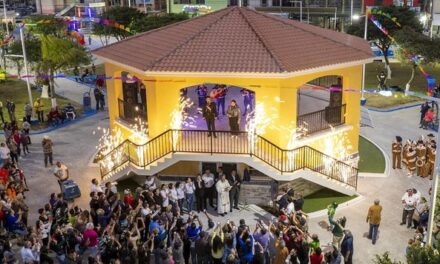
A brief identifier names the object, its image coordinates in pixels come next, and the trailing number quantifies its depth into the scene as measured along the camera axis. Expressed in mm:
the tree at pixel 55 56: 33000
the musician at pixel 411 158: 22625
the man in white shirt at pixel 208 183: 19344
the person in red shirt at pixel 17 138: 24484
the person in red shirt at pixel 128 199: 17744
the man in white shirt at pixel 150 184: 19188
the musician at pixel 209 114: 20781
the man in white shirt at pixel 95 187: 18766
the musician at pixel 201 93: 25922
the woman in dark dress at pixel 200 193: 19234
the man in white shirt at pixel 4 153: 22344
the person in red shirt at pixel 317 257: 14492
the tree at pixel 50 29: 49303
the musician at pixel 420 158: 22300
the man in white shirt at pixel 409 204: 17984
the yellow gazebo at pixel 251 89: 19594
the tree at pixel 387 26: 41688
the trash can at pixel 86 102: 33094
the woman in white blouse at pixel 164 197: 18250
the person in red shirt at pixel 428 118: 28328
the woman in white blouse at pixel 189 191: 19094
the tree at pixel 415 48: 35938
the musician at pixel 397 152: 23047
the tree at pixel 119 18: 49875
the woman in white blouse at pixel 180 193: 18766
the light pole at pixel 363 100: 33312
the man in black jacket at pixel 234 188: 19547
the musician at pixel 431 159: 22250
